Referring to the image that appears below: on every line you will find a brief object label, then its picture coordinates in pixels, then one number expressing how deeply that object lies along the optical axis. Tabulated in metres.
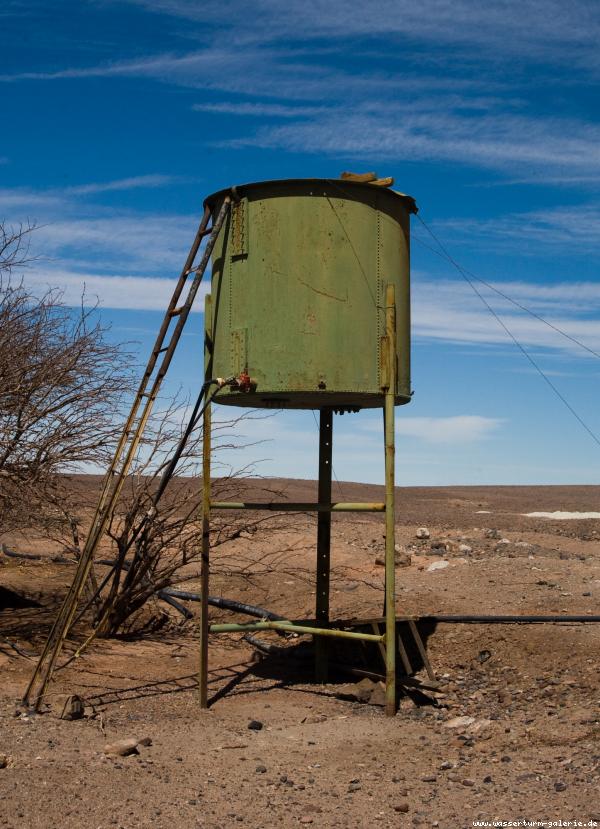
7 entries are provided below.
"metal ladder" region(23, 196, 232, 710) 8.20
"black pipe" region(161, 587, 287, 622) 11.16
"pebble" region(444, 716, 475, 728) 7.99
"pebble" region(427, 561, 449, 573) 13.72
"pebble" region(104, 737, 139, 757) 6.98
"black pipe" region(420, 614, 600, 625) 9.79
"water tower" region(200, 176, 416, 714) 8.38
